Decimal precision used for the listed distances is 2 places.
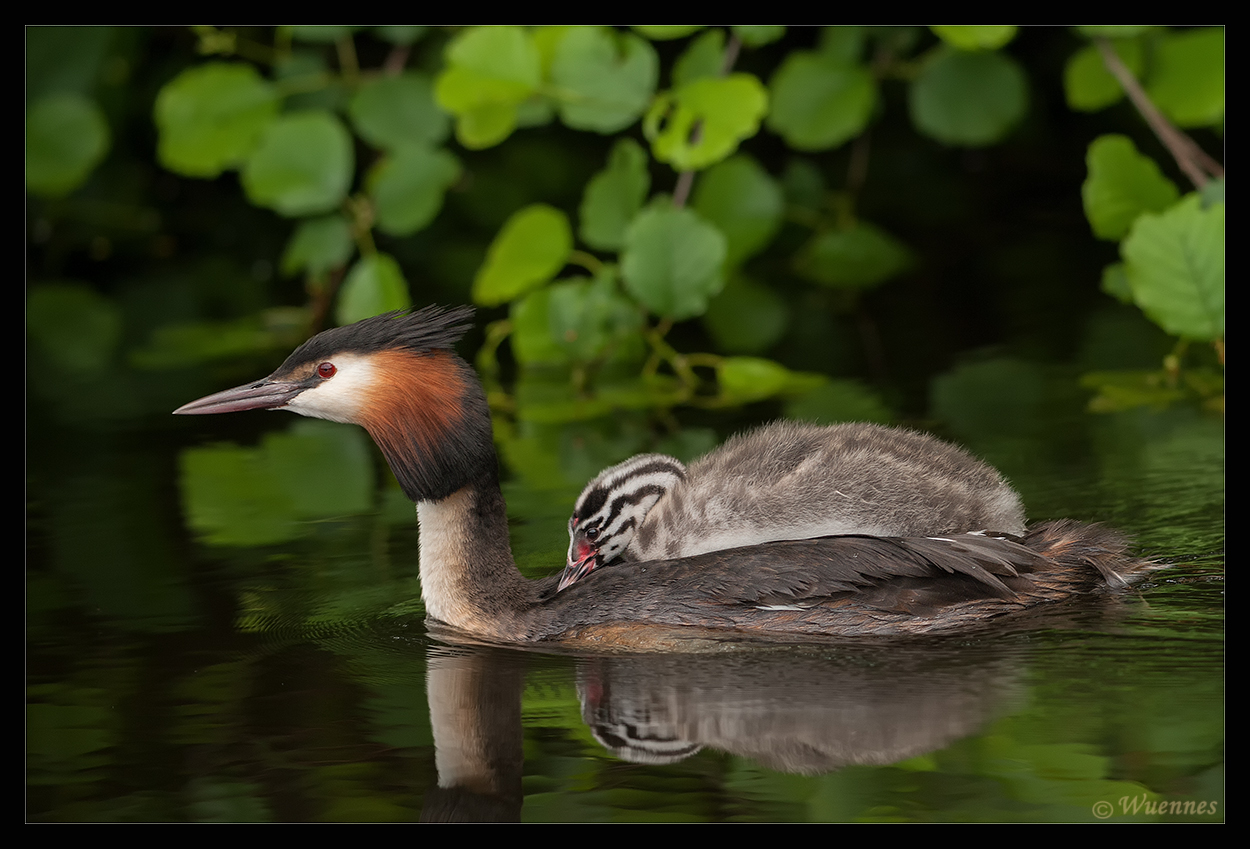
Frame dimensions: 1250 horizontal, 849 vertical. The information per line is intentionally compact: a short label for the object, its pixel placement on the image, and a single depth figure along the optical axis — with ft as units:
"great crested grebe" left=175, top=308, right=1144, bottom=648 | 34.27
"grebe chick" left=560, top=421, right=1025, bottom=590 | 35.14
